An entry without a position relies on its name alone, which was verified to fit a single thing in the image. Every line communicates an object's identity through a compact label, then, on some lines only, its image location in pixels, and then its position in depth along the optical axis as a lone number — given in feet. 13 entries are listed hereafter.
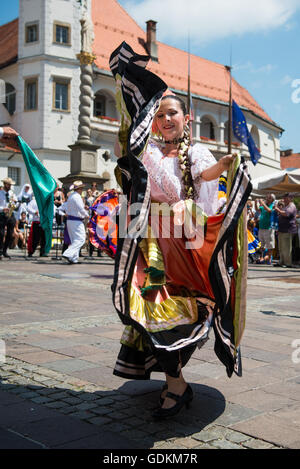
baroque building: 116.16
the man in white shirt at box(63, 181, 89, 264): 43.83
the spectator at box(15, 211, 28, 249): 65.82
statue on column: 78.79
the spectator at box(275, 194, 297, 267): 48.98
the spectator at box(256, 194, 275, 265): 51.93
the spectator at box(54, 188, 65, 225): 51.49
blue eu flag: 72.59
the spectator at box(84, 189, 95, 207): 53.62
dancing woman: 9.93
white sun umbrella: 49.19
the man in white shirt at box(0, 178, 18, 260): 47.26
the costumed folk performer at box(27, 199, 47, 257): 51.24
